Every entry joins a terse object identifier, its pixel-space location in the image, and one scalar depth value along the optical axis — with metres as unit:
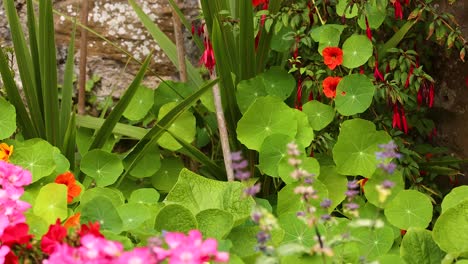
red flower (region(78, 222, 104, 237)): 1.46
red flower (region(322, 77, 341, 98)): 2.73
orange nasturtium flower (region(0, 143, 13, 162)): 2.53
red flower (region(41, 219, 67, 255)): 1.47
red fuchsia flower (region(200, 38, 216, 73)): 2.67
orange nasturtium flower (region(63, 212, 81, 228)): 1.88
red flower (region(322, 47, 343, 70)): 2.72
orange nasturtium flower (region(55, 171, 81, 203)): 2.45
